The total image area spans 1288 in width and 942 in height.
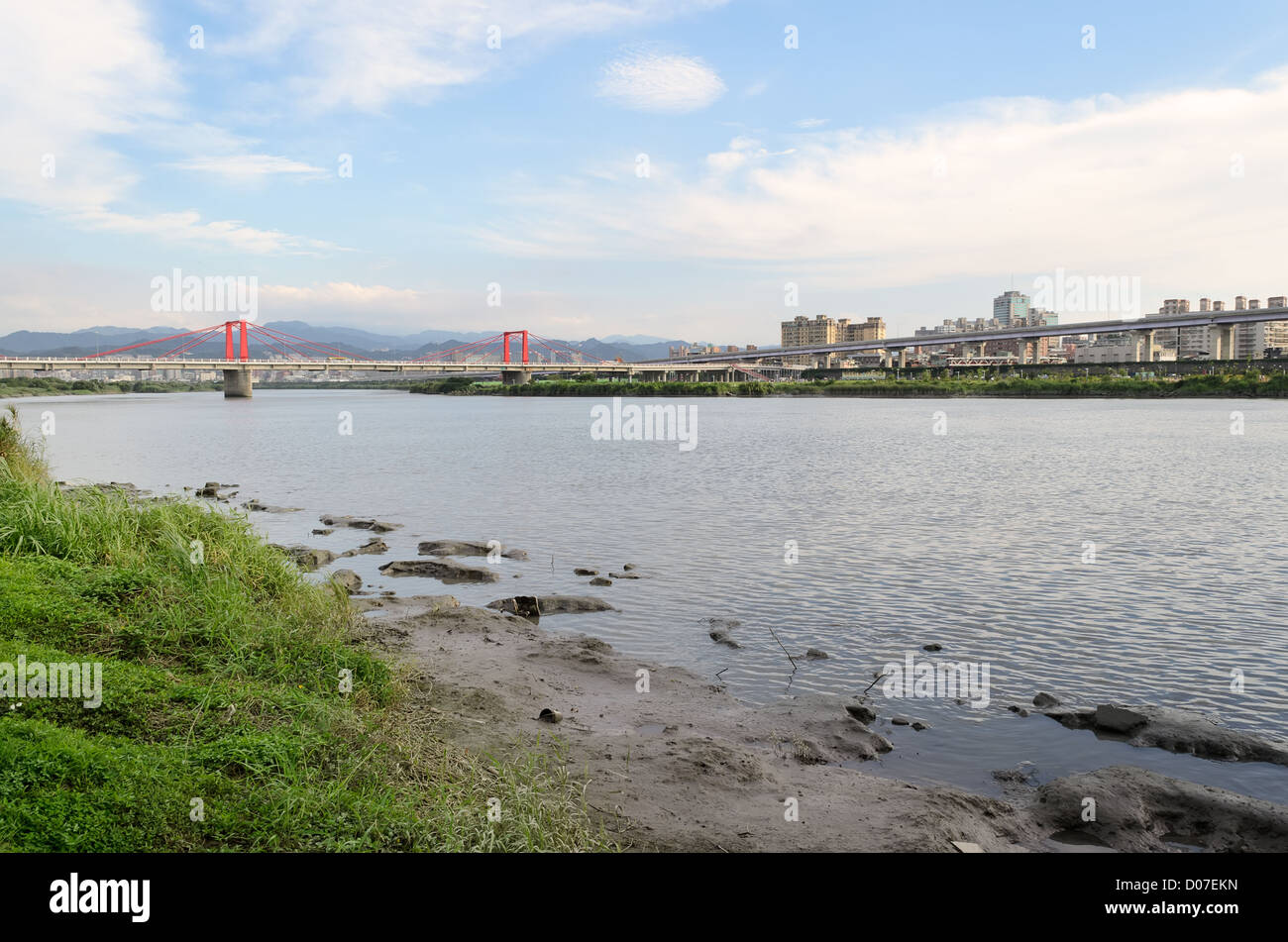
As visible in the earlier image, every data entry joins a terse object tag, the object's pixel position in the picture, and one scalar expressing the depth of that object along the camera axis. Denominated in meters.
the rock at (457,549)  16.31
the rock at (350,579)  13.09
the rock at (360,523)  18.91
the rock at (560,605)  12.27
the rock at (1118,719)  8.02
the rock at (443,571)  14.41
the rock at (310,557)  14.55
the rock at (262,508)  21.53
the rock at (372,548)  16.28
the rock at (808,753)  7.39
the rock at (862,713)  8.38
